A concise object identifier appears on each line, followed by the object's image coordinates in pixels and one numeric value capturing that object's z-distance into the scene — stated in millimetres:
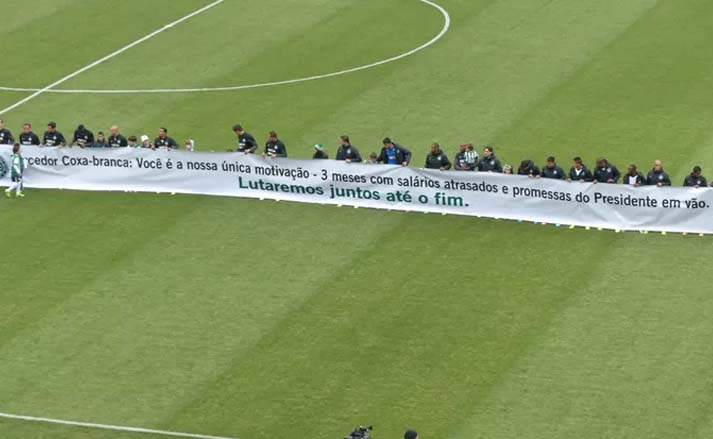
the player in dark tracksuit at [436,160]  41094
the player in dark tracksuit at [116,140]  42812
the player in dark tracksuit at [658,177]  39219
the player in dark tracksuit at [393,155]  41281
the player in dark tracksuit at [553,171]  40062
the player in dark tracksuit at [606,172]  39594
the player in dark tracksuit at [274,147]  41781
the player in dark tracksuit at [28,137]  43281
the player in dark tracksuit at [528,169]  39719
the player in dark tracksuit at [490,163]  40719
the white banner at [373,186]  38875
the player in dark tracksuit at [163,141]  42594
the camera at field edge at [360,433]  27688
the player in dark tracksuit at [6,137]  43562
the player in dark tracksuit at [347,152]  41531
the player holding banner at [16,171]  42438
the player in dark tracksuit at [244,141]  42688
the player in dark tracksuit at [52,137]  43344
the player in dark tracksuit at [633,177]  39281
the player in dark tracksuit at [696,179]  39219
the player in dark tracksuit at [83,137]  43338
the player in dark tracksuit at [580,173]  39938
